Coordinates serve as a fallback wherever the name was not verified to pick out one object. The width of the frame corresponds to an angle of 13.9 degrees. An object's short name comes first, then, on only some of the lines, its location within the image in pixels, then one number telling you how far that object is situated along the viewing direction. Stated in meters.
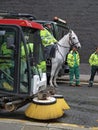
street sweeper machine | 8.83
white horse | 15.30
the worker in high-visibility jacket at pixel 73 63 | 15.90
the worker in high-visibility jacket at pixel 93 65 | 15.94
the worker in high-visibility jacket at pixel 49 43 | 14.08
